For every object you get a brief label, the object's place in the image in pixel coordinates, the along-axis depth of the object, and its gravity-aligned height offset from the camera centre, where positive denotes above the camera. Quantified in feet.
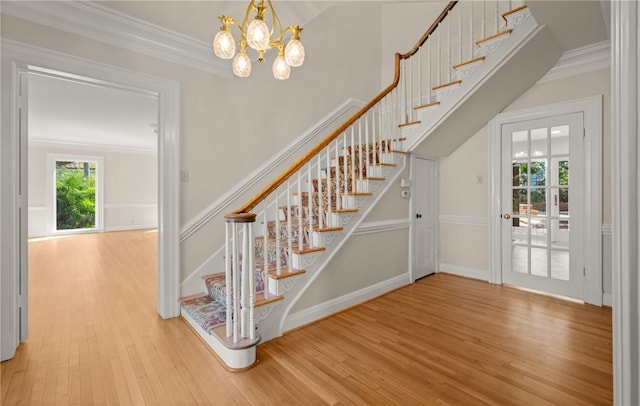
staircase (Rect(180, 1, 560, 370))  6.94 +0.15
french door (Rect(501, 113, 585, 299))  10.66 -0.02
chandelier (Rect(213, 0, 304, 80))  5.81 +3.45
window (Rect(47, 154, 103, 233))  25.12 +0.96
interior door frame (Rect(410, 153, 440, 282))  12.46 -0.59
